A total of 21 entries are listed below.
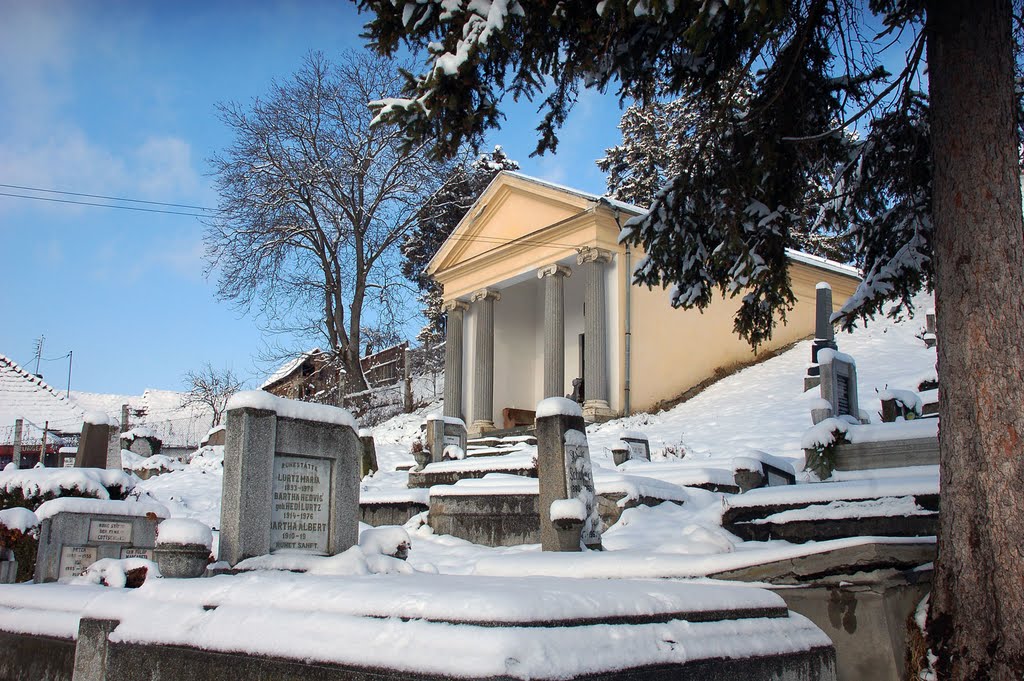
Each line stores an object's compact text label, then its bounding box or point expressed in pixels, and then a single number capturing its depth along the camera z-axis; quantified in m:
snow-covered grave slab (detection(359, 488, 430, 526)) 12.32
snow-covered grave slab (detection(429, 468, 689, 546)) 9.44
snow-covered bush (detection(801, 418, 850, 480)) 9.96
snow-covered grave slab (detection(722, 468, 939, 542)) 6.60
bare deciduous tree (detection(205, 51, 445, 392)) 27.89
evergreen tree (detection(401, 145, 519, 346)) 34.09
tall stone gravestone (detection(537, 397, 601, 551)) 7.51
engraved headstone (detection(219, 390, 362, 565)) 5.84
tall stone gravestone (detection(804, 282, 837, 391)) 16.59
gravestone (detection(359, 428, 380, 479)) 17.02
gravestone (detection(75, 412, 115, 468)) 11.90
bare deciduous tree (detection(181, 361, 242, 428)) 33.81
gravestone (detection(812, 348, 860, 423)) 12.52
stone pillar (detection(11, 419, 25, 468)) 20.67
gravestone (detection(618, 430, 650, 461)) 14.58
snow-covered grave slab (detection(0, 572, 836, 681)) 3.11
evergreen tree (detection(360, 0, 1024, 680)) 4.48
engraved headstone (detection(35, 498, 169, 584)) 7.66
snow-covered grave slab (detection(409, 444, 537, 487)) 12.67
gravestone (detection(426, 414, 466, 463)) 16.42
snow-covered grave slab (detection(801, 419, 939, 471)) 9.14
